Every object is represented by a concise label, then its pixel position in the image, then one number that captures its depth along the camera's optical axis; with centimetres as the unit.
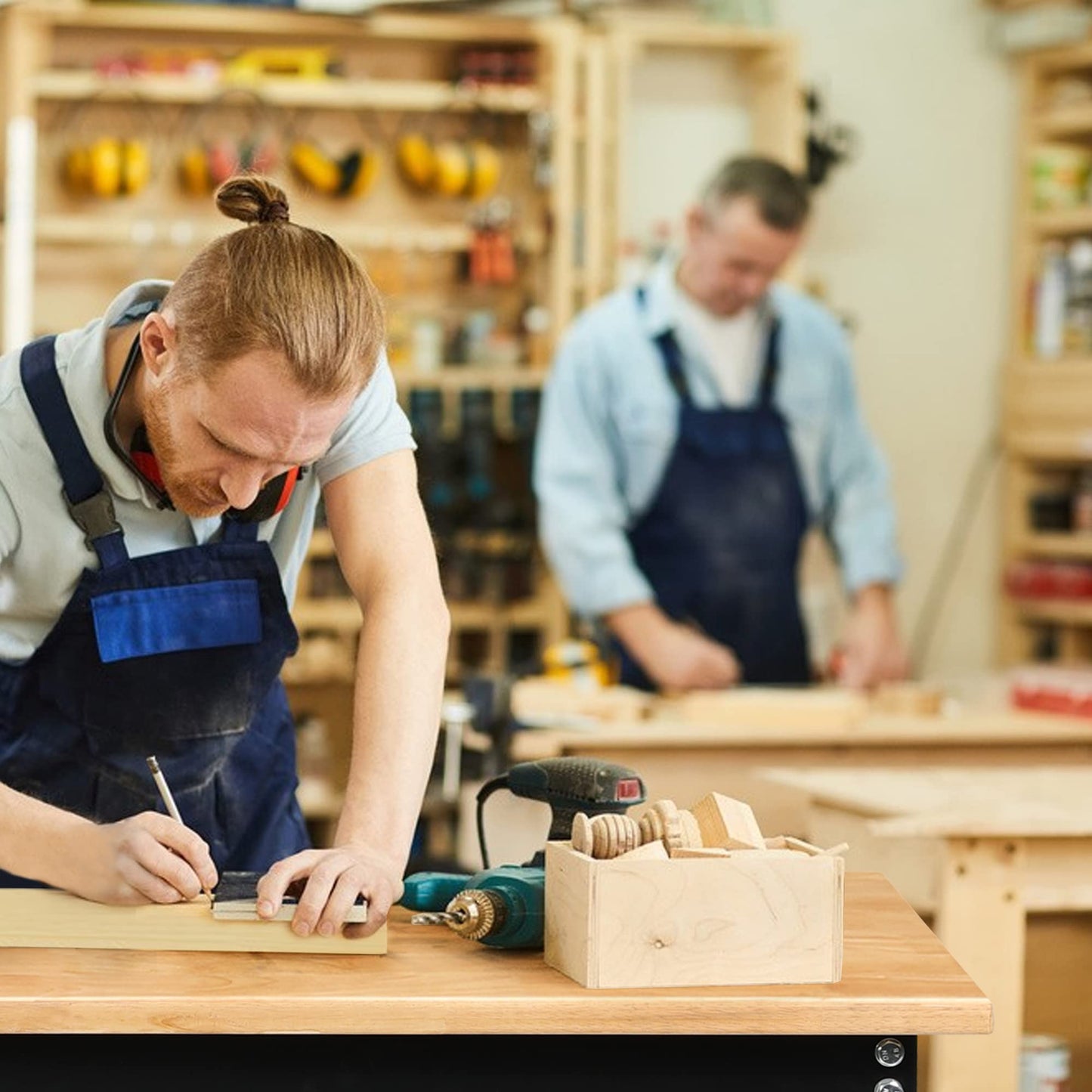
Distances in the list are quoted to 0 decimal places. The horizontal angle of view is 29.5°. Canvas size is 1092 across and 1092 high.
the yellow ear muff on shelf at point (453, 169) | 627
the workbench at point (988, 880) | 302
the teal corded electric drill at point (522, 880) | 204
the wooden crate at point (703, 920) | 190
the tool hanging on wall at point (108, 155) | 602
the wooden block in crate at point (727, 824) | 204
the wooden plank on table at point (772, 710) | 439
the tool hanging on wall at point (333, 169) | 620
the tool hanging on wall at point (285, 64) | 614
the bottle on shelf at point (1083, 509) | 653
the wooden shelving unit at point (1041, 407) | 661
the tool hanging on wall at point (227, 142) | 613
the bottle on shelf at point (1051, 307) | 664
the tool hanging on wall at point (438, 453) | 612
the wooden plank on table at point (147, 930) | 201
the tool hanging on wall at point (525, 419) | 629
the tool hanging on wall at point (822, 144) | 665
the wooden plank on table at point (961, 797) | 304
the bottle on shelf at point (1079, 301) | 655
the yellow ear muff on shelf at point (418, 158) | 630
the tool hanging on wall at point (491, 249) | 634
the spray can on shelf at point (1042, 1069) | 323
